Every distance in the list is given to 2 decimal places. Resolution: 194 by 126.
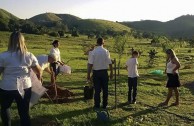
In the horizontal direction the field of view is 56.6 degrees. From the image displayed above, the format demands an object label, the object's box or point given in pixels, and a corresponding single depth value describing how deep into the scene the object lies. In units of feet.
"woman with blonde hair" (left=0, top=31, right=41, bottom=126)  12.20
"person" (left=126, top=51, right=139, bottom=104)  21.75
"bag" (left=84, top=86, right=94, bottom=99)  21.79
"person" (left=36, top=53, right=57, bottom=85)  19.69
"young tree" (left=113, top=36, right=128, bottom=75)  54.28
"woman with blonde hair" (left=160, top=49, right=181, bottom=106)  21.61
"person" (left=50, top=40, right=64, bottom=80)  23.23
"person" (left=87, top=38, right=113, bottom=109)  18.89
